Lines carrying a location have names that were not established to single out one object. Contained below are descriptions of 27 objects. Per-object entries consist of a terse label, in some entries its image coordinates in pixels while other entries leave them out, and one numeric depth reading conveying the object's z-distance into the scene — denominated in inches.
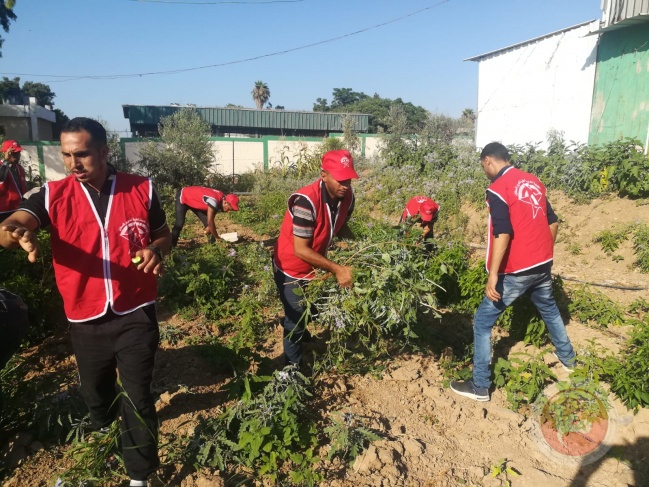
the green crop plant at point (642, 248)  248.1
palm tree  2107.5
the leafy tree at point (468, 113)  1169.3
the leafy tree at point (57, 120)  1429.7
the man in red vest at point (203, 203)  279.0
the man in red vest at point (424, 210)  216.8
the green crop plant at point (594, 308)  186.4
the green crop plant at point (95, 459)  99.0
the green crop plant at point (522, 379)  144.7
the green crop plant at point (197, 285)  207.3
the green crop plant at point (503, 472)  116.8
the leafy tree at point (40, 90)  2414.9
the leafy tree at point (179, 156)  576.3
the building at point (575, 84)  369.7
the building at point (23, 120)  974.4
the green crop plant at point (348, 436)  113.8
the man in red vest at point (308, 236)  126.0
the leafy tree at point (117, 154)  625.0
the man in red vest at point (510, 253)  137.6
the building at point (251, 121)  1316.4
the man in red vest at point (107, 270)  92.4
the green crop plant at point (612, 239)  275.4
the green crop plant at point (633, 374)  134.6
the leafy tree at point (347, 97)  3073.3
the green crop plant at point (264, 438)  107.8
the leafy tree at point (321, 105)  2772.6
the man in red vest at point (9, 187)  196.7
